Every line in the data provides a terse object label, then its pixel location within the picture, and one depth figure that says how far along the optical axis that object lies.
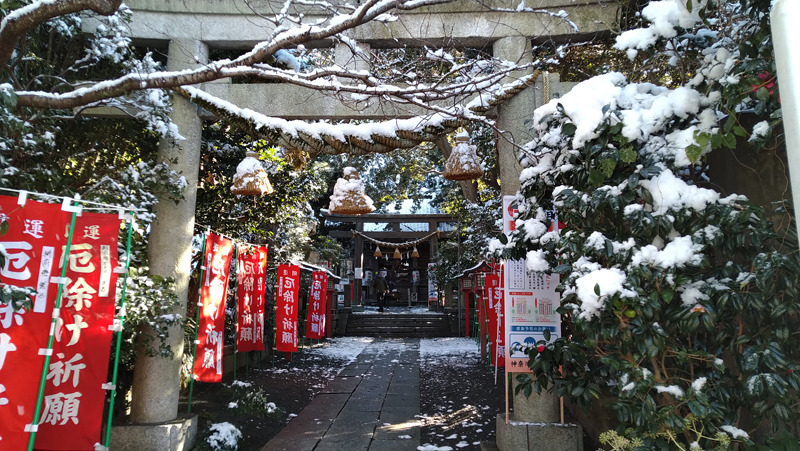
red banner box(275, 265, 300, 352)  10.10
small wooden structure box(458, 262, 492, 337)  11.70
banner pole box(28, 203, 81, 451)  3.49
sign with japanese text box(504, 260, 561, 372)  4.71
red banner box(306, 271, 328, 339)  13.23
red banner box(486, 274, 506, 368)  8.64
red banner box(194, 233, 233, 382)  5.88
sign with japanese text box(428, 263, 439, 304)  23.95
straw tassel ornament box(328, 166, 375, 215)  6.65
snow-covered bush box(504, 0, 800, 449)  2.57
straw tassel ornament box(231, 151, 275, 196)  6.11
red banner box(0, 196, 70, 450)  3.42
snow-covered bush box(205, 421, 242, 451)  5.26
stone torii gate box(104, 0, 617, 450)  5.38
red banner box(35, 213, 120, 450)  3.95
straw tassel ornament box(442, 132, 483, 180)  5.53
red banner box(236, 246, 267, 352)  8.14
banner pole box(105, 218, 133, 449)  4.34
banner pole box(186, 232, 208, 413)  5.83
